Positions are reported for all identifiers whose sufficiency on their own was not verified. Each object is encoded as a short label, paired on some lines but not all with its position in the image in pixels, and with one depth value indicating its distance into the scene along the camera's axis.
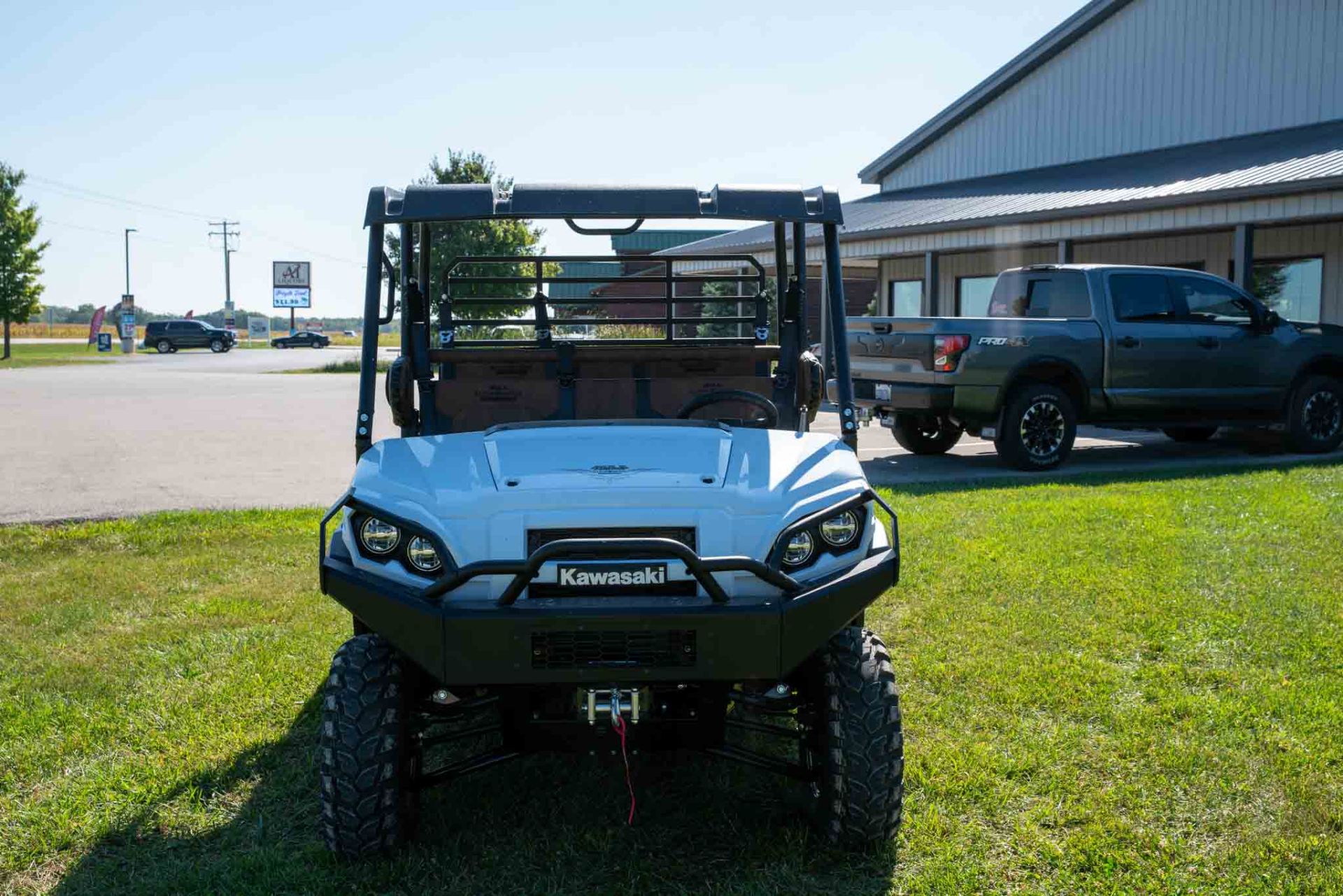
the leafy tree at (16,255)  46.28
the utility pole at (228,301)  71.09
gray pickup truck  11.32
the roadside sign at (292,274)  57.19
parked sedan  75.38
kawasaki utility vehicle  3.27
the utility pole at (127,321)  59.41
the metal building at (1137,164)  15.90
